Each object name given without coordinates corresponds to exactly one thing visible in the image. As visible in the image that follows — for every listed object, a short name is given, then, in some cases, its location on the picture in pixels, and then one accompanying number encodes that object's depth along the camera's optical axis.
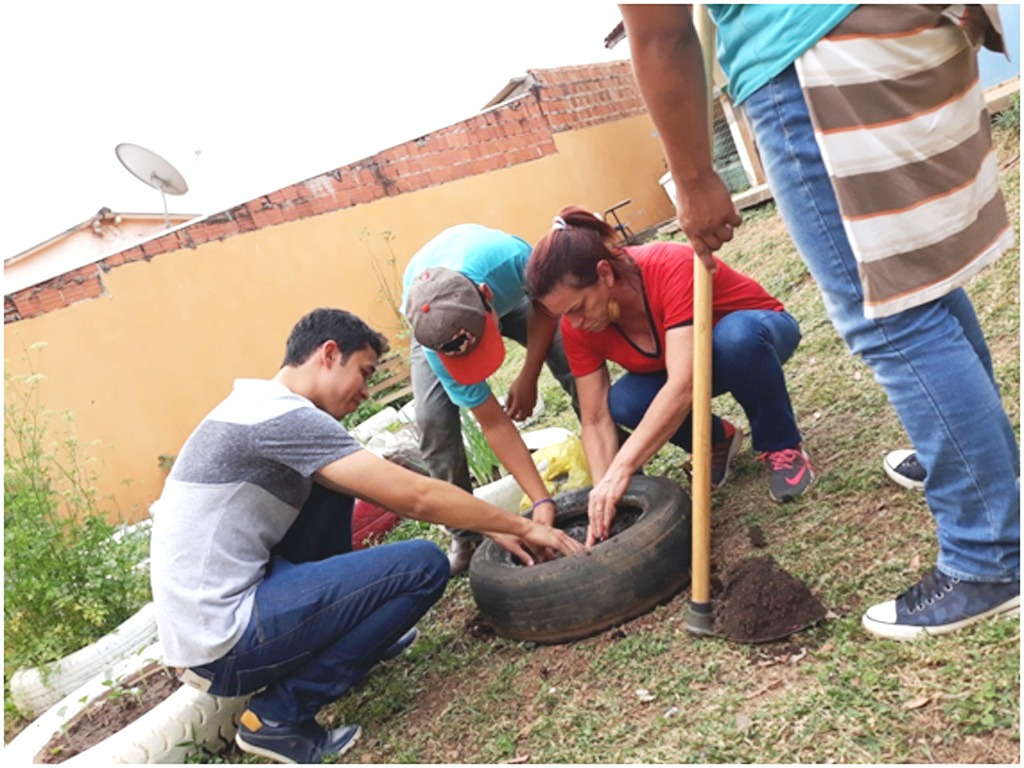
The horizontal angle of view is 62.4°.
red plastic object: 4.41
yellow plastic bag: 3.82
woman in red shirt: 2.73
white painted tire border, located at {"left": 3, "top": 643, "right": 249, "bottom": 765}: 2.66
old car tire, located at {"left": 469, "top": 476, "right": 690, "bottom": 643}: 2.57
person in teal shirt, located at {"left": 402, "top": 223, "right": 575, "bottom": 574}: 2.80
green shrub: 3.66
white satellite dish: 9.04
